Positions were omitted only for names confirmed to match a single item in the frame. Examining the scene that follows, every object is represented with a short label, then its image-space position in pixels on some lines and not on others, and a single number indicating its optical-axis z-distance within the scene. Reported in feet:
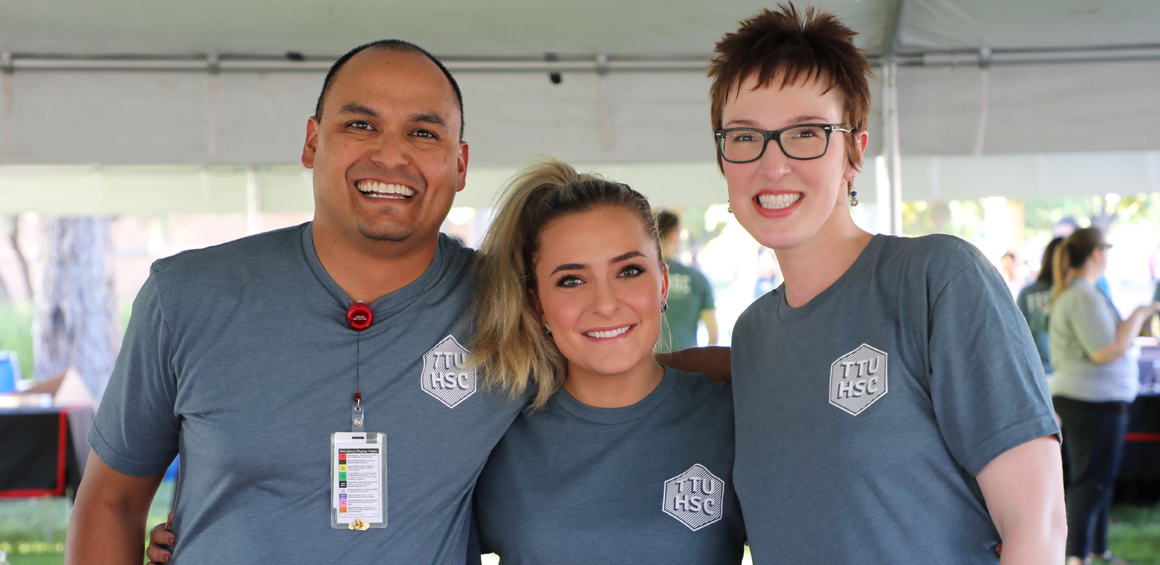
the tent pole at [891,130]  11.63
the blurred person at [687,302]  15.92
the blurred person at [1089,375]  14.11
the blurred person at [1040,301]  16.03
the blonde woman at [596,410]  5.54
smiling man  5.33
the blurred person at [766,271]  35.83
